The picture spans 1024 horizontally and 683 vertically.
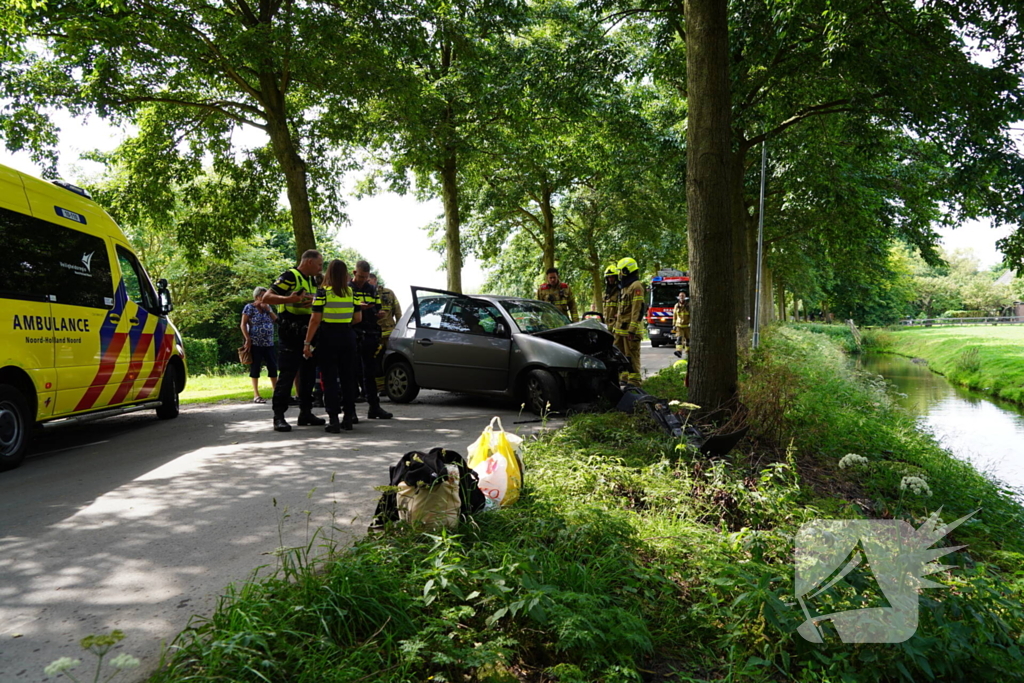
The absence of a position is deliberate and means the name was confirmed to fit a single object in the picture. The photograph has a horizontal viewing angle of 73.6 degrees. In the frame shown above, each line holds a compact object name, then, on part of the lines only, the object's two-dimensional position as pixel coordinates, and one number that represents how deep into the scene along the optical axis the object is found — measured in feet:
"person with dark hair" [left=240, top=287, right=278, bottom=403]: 36.88
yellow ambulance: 20.81
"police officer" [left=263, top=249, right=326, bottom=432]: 25.64
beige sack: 12.51
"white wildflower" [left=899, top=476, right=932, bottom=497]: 16.17
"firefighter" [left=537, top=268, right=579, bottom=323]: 39.55
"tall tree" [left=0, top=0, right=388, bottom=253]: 37.42
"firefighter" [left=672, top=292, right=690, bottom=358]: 61.72
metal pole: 58.69
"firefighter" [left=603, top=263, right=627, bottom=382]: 35.05
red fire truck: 99.55
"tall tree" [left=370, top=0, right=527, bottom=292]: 43.37
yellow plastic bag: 14.48
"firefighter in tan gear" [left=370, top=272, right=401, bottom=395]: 35.32
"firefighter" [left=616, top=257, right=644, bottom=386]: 33.53
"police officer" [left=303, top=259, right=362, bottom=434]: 25.35
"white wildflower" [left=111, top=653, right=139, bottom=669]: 7.27
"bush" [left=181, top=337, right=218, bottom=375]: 96.73
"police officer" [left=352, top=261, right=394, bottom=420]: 29.32
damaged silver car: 28.45
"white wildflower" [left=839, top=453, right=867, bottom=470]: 19.78
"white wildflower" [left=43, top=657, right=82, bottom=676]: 6.94
